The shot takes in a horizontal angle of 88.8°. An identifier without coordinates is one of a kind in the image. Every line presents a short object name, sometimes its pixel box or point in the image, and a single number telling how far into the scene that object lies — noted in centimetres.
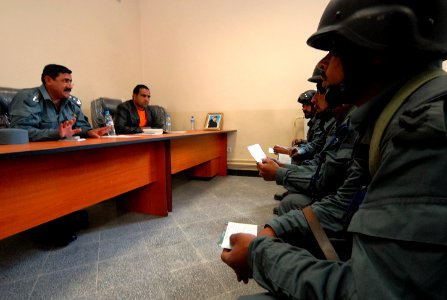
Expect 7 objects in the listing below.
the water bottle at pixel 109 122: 218
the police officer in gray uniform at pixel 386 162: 29
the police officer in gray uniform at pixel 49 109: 162
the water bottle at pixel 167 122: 354
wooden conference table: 100
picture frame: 371
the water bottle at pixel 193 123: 390
